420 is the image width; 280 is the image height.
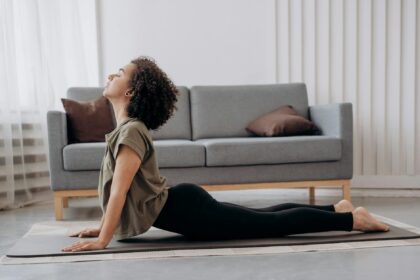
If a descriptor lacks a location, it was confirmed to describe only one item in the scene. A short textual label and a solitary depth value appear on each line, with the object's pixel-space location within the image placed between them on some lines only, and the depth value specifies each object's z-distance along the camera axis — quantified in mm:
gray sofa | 3096
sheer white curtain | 3627
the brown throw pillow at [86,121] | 3338
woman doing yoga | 2082
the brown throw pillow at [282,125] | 3520
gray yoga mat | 2135
